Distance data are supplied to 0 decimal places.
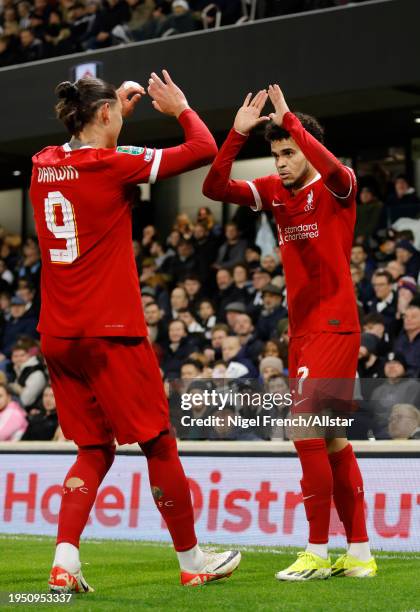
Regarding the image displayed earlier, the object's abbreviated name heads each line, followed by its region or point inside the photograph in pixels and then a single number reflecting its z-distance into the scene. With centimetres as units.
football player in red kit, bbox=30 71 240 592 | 518
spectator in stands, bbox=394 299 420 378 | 1073
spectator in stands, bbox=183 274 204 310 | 1441
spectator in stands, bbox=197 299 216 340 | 1360
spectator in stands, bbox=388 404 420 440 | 825
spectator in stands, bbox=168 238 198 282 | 1551
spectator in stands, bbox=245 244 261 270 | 1444
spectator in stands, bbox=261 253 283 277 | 1372
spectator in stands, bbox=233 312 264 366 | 1227
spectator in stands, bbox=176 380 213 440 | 769
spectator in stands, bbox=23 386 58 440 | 1181
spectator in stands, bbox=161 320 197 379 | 1303
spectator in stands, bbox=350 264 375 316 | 1223
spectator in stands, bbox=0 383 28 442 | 1166
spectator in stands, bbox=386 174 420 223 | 1348
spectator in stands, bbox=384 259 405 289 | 1216
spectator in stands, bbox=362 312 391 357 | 1094
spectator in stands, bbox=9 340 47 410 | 1314
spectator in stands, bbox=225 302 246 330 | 1320
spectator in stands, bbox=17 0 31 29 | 1806
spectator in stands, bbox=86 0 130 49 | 1630
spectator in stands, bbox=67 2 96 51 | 1662
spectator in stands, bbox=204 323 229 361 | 1258
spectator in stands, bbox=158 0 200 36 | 1535
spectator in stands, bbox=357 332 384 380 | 1054
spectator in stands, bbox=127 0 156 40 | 1584
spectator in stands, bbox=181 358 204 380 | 1153
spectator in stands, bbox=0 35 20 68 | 1738
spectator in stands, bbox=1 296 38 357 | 1612
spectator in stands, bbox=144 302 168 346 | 1402
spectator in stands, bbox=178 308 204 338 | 1341
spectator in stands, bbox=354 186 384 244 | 1402
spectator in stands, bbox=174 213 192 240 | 1619
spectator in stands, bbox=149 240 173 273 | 1596
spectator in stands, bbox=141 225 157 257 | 1667
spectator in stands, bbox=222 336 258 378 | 1180
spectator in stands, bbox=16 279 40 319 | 1645
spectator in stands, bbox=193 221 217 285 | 1522
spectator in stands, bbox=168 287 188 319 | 1418
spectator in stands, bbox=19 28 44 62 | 1703
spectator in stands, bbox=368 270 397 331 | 1175
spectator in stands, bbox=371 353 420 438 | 835
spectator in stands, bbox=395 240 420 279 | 1227
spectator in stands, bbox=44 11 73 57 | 1673
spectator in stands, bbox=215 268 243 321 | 1398
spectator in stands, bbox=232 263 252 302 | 1397
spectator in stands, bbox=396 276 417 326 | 1135
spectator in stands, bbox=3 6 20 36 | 1792
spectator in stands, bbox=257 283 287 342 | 1280
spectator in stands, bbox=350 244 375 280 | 1270
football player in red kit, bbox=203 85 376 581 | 560
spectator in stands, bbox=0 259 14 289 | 1780
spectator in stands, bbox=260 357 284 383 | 1064
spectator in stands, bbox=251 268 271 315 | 1347
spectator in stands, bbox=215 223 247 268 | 1499
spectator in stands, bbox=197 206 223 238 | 1612
